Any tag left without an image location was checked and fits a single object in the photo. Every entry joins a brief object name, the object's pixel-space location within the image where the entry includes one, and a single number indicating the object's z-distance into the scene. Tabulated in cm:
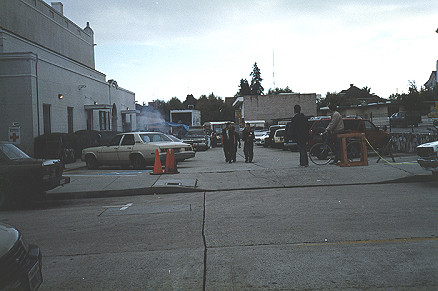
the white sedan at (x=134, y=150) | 1658
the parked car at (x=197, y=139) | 3110
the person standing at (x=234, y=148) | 1778
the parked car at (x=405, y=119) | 4344
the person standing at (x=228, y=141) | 1767
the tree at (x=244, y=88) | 11212
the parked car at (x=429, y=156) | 956
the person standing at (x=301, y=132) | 1292
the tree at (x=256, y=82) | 11062
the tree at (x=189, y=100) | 12150
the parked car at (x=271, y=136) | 3094
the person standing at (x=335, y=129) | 1264
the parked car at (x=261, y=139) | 3444
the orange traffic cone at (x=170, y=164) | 1347
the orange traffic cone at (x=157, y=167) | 1332
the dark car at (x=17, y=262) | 284
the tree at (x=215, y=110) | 9738
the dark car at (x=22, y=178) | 898
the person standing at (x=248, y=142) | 1728
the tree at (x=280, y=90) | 11125
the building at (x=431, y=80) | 8738
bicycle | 1335
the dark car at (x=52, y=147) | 1992
